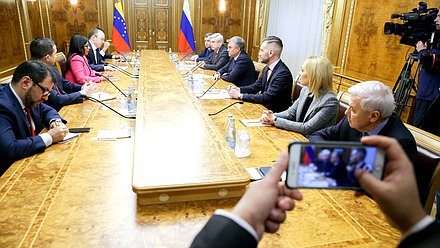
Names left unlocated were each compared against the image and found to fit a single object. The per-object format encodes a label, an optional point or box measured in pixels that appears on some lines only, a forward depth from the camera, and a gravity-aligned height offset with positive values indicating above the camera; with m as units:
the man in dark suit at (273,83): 2.94 -0.53
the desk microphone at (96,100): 2.18 -0.63
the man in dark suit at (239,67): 3.94 -0.51
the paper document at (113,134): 1.81 -0.64
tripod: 3.12 -0.54
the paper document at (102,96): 2.70 -0.64
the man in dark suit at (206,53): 5.82 -0.55
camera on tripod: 2.86 +0.05
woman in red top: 3.53 -0.49
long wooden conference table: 1.00 -0.65
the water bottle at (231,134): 1.65 -0.55
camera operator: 2.88 -0.50
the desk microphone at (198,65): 4.52 -0.63
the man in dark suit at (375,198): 0.47 -0.29
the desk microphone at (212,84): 2.87 -0.63
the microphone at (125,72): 3.83 -0.64
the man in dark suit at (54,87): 2.54 -0.55
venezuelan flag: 6.18 -0.21
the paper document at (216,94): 2.88 -0.64
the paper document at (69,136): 1.78 -0.65
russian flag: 6.03 -0.21
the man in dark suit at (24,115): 1.54 -0.52
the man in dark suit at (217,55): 4.82 -0.48
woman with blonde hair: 2.11 -0.48
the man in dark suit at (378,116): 1.43 -0.41
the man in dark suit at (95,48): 4.56 -0.41
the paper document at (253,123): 2.15 -0.65
